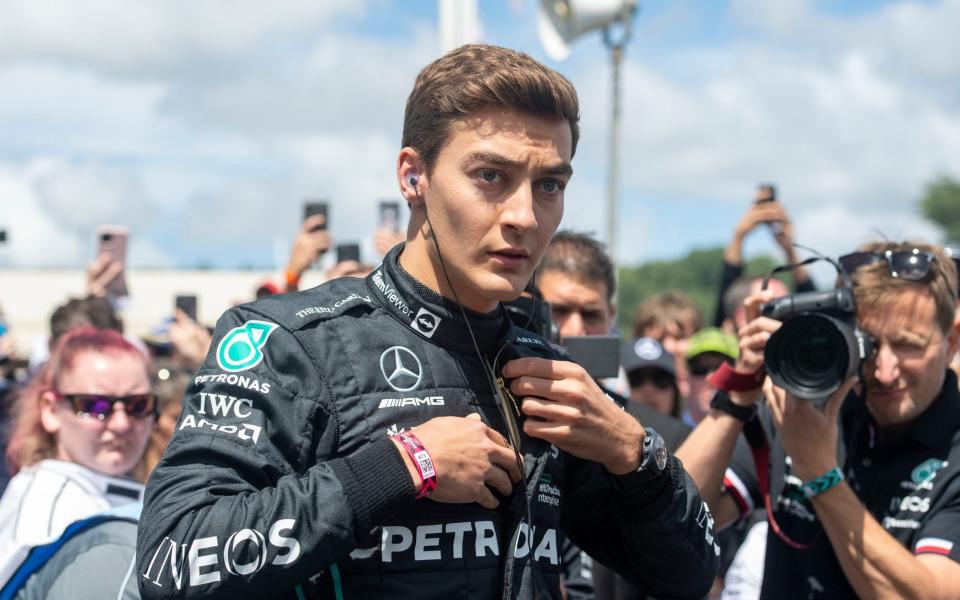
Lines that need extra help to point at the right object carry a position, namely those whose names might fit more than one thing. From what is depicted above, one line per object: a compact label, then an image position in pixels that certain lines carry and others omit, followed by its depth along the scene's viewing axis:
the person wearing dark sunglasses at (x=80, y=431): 3.18
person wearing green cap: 5.52
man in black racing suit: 1.81
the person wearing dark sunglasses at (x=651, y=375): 4.97
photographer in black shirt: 2.87
